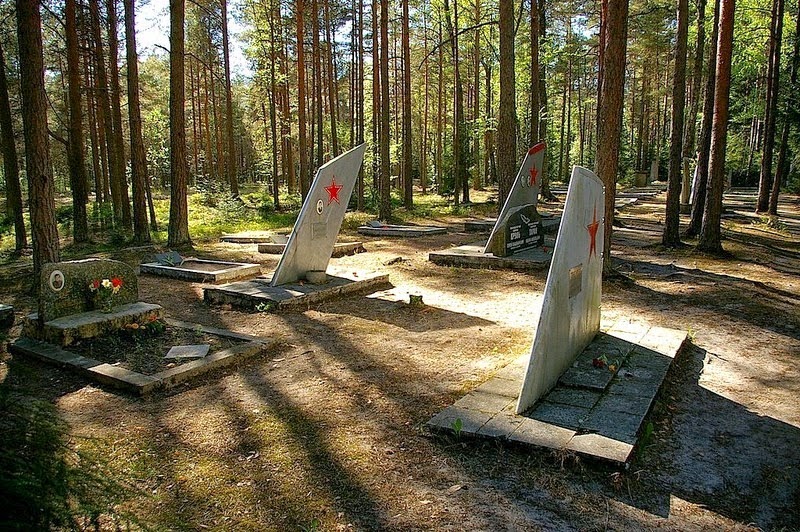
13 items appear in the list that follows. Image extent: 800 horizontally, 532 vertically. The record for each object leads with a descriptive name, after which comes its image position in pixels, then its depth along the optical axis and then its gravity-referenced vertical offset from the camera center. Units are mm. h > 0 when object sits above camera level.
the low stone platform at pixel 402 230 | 14258 -1036
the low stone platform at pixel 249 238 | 13234 -1131
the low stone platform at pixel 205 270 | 8945 -1321
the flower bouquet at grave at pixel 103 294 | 5832 -1074
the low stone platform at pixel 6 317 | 6177 -1393
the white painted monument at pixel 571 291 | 3723 -770
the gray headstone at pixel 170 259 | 9805 -1188
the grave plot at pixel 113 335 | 4840 -1458
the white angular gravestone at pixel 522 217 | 9914 -488
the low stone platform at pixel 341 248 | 11461 -1202
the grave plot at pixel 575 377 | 3385 -1432
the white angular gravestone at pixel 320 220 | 7879 -417
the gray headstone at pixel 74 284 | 5461 -945
